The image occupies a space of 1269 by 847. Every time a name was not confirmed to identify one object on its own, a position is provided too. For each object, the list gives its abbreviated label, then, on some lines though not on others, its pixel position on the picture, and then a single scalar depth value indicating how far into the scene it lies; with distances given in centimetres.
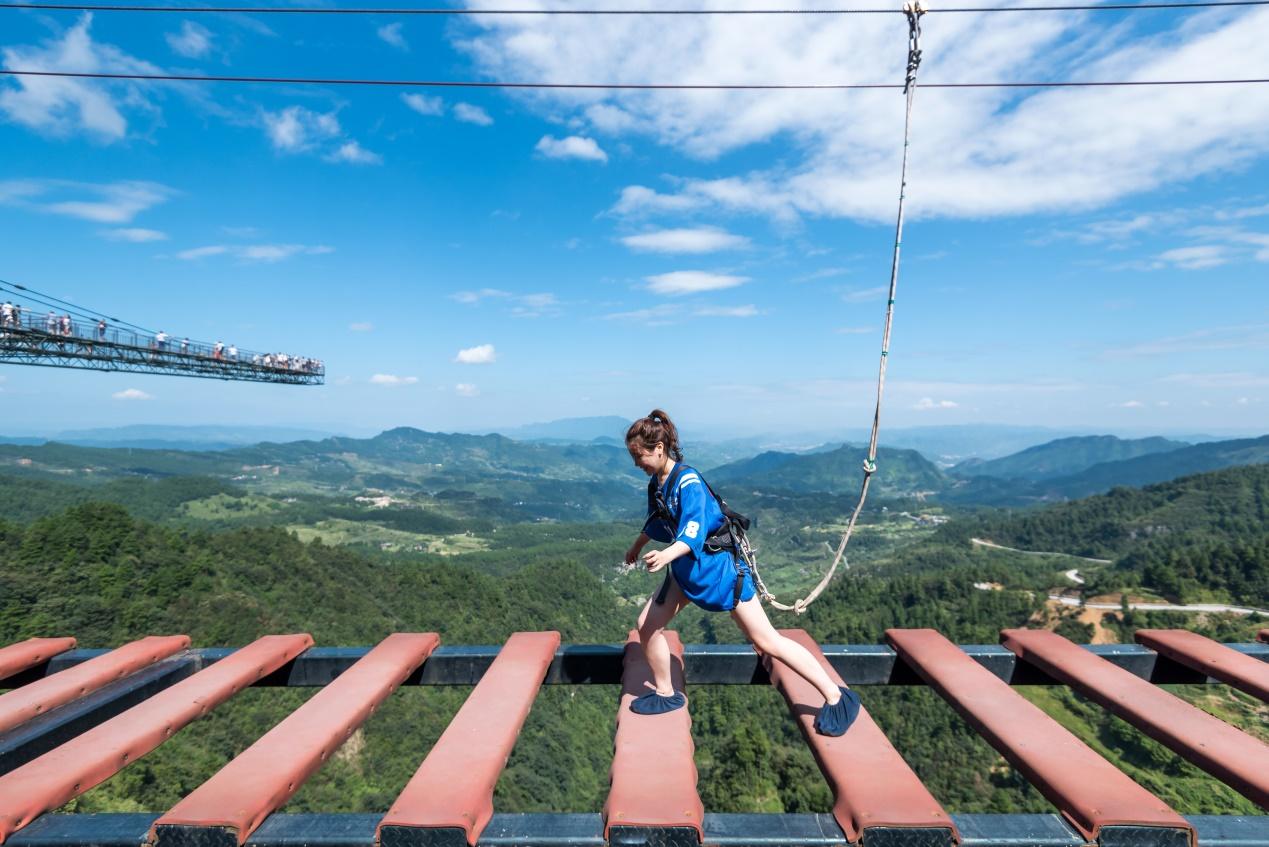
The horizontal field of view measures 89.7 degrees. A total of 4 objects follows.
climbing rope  411
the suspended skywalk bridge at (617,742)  239
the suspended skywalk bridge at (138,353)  2628
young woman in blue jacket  330
